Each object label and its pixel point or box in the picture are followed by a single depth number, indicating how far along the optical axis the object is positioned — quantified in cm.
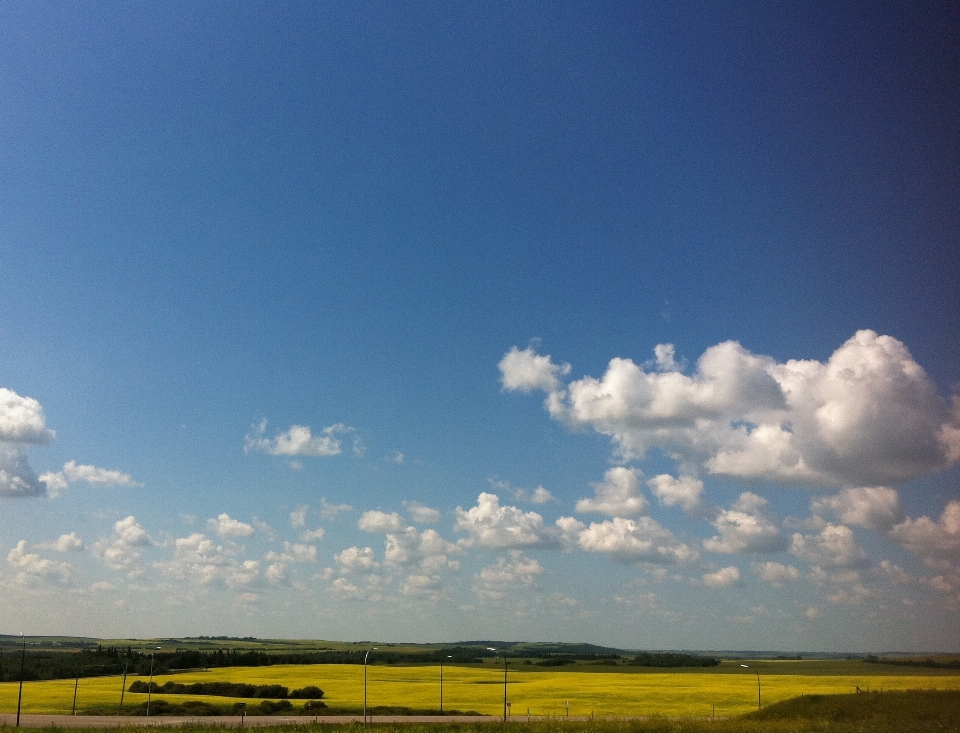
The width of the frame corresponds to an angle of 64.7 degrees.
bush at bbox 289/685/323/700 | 11612
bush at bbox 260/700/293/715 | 9938
